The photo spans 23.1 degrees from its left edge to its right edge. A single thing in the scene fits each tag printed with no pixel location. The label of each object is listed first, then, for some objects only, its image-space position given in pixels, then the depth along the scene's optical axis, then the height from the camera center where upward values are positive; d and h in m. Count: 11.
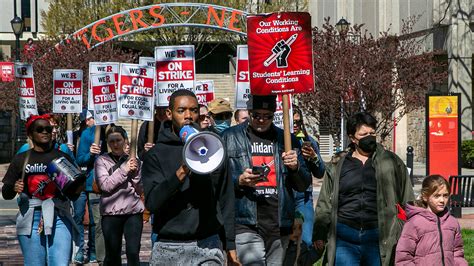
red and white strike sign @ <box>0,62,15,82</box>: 39.69 +1.58
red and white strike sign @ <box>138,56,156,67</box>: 14.04 +0.69
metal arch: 34.65 +2.77
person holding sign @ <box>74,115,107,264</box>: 12.69 -0.94
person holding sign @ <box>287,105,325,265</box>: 9.13 -0.80
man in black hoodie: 6.78 -0.52
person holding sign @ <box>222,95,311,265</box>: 8.50 -0.52
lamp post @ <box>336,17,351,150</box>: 27.75 +2.14
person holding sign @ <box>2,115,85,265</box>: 9.59 -0.67
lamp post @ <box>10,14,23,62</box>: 35.25 +2.79
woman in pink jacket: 11.02 -0.85
